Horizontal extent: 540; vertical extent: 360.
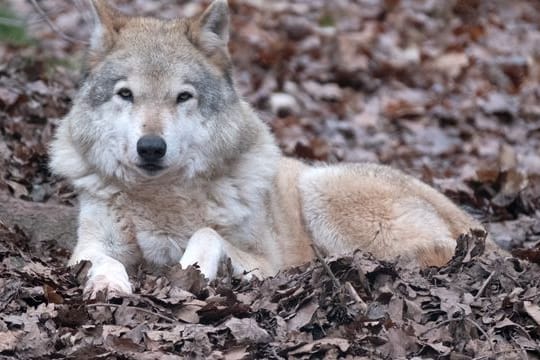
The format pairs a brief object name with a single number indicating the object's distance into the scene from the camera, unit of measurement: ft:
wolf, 38.11
